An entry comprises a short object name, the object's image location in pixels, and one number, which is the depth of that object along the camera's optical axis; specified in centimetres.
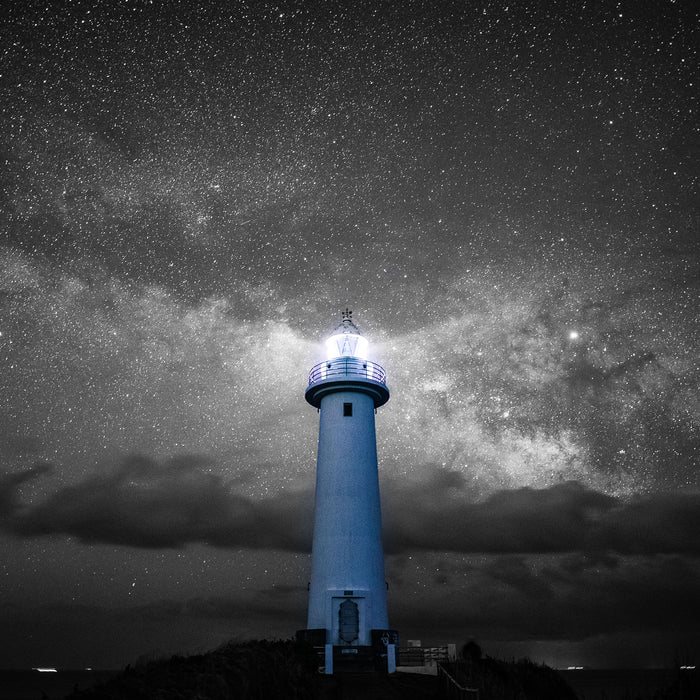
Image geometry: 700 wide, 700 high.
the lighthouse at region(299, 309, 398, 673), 2288
